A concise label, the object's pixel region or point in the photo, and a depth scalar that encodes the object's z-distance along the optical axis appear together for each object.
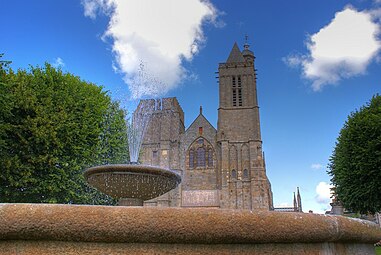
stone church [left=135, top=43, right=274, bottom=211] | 41.88
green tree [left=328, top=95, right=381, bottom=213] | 20.25
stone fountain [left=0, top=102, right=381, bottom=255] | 2.62
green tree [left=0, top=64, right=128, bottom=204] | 14.87
